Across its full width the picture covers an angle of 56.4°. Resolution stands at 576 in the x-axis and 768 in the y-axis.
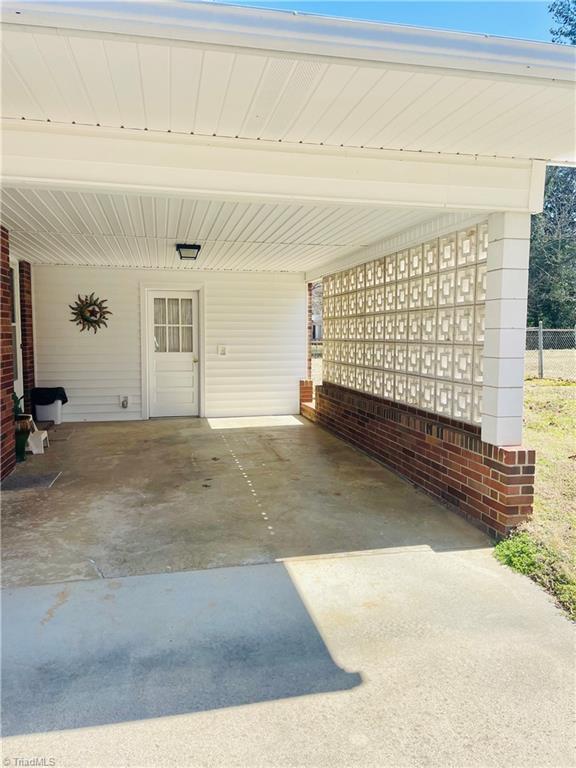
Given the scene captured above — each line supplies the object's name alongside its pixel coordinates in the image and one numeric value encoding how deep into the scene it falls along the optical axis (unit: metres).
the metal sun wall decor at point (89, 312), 8.31
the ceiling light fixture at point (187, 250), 6.35
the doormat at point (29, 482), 4.81
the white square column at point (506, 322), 3.70
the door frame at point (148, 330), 8.59
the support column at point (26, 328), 7.77
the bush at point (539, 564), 2.81
